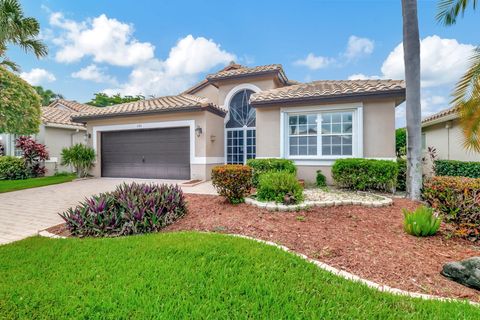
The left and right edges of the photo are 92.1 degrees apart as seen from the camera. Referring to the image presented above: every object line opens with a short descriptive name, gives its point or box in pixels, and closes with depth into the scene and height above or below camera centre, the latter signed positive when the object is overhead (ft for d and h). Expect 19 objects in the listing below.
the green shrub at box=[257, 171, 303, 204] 22.41 -2.77
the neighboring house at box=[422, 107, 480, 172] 43.73 +5.26
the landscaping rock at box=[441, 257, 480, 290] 10.80 -5.38
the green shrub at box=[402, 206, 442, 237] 15.92 -4.35
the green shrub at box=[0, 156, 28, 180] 49.34 -1.34
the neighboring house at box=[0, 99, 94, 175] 54.65 +6.35
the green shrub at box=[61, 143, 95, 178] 46.98 +0.76
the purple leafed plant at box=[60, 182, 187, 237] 17.92 -4.28
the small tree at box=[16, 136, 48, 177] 50.55 +1.72
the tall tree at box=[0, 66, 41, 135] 38.88 +9.82
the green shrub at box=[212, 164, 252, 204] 23.13 -2.00
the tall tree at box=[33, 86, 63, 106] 122.11 +37.11
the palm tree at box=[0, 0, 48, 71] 33.99 +20.87
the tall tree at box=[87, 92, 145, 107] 117.29 +31.43
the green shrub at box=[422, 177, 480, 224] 16.26 -2.79
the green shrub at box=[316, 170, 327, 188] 33.44 -2.78
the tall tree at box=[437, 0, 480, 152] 22.44 +6.33
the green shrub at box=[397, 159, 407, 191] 31.50 -2.18
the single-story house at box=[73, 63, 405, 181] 32.76 +6.19
